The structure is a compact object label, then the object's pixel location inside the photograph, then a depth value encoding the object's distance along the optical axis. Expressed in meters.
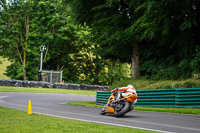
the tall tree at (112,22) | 21.21
